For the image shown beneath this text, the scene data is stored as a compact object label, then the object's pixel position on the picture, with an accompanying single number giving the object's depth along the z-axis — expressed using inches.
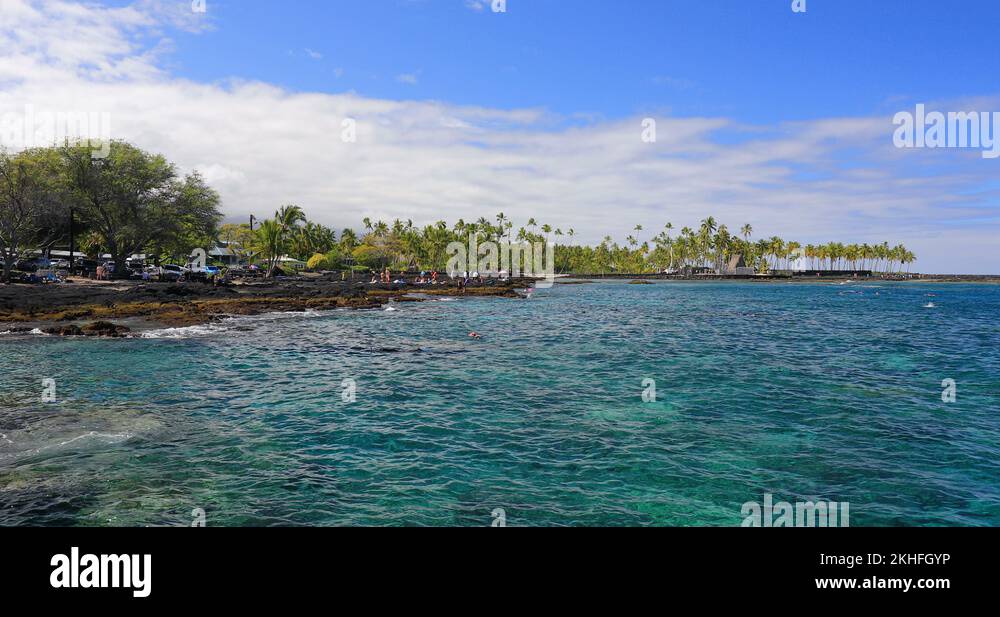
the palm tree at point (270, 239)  3405.5
